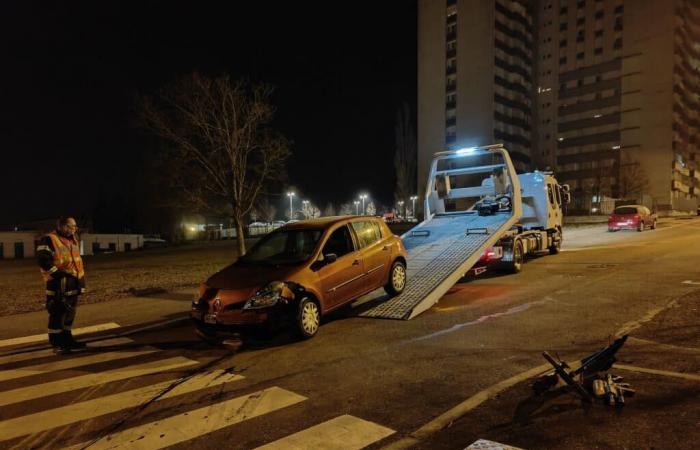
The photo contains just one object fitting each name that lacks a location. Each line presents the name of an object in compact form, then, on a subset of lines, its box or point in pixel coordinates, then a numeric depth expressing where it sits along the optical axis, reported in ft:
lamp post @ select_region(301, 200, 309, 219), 326.22
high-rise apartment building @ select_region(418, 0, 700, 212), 268.82
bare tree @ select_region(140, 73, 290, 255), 44.04
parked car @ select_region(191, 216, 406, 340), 21.15
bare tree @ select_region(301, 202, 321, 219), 327.26
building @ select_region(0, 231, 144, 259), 145.59
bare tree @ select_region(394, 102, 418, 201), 181.98
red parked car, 86.43
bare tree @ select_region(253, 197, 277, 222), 266.14
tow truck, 29.78
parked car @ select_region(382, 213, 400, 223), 203.89
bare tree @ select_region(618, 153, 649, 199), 217.97
